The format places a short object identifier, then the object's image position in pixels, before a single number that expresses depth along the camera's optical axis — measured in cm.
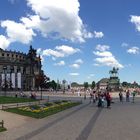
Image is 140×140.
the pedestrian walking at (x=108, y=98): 1693
